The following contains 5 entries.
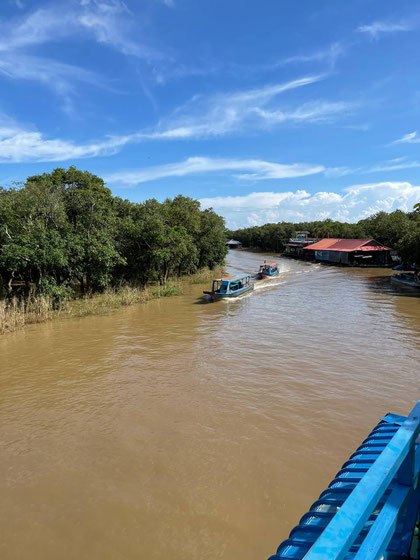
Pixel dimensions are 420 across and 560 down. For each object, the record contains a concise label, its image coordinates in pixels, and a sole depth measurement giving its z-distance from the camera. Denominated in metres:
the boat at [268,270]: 39.56
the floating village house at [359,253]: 50.94
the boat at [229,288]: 24.73
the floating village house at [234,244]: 111.50
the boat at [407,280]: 29.27
